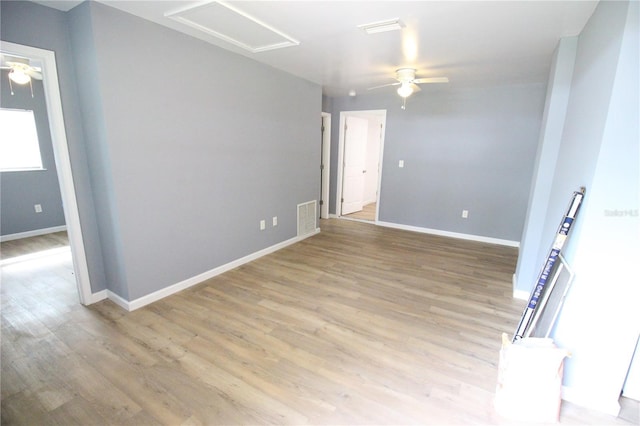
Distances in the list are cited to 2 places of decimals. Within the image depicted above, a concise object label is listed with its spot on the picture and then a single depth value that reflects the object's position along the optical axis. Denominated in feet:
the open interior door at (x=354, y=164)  19.83
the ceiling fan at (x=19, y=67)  9.81
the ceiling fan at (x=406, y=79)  11.29
